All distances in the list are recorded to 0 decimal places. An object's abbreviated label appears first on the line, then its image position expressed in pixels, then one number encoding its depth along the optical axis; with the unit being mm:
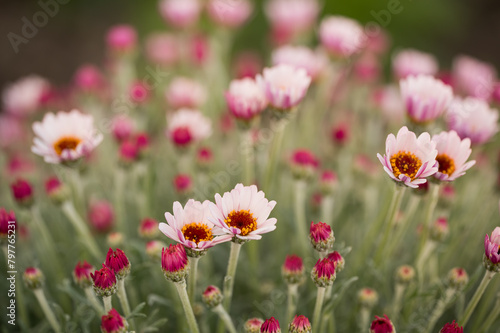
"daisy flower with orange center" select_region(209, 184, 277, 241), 622
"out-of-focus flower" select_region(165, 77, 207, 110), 884
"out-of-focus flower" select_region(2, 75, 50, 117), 950
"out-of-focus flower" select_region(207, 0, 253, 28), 1002
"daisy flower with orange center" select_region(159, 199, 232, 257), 622
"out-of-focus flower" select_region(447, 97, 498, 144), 724
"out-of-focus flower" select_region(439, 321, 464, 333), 630
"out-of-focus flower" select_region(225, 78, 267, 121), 739
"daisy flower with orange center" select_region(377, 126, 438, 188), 633
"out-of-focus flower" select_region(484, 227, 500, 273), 636
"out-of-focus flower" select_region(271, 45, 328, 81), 832
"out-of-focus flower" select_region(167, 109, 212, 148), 761
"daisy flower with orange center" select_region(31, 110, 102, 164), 715
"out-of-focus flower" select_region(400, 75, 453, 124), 707
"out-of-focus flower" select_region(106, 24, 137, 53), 950
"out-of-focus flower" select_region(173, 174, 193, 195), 747
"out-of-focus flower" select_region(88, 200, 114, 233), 793
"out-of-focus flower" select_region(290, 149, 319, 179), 738
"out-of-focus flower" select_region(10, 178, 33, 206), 721
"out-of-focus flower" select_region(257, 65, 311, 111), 715
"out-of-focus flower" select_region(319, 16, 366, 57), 877
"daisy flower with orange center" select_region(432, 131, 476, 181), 661
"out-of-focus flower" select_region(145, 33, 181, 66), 1142
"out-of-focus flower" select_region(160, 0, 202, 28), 1032
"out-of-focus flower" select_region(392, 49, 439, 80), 938
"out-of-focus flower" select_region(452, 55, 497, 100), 886
